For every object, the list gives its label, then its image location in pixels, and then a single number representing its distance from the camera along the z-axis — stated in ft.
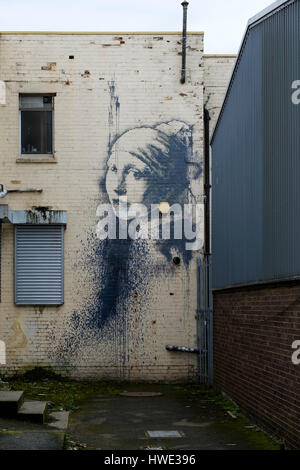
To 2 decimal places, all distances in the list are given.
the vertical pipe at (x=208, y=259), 47.44
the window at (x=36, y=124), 50.19
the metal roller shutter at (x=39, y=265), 49.01
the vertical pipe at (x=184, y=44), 49.57
